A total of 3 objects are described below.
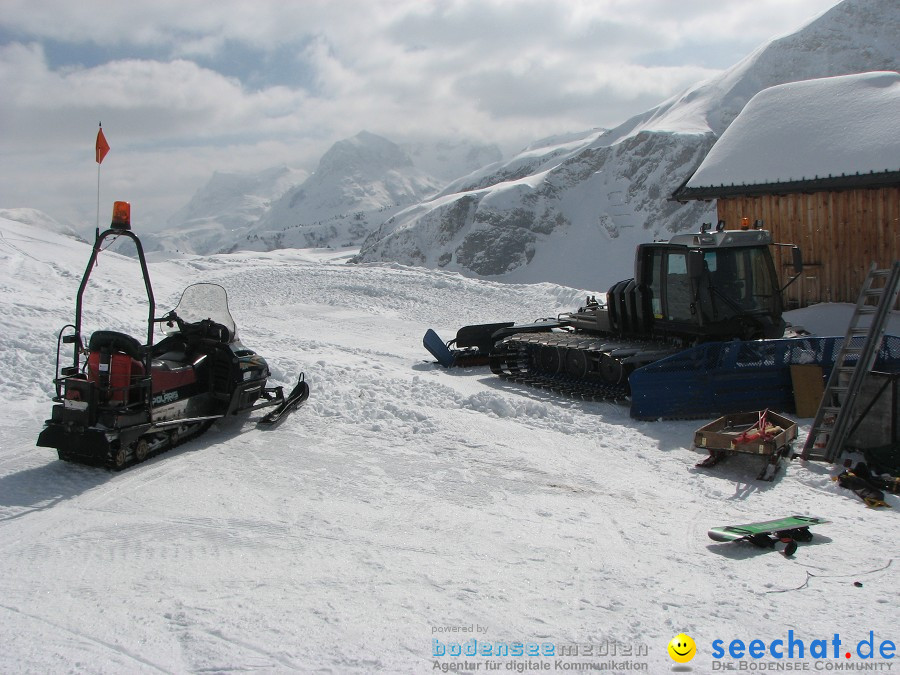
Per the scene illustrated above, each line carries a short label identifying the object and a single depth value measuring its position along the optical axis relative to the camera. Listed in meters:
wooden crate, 6.85
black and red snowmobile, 6.45
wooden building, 12.98
